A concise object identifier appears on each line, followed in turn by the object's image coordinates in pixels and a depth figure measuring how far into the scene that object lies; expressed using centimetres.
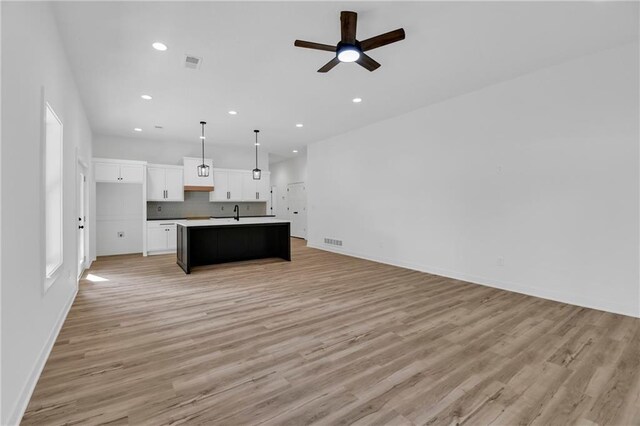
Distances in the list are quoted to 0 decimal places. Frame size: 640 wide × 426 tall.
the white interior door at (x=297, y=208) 1074
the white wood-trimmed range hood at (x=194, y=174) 806
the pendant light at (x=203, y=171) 618
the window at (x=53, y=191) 295
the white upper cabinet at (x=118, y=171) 677
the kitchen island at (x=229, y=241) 568
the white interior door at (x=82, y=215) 500
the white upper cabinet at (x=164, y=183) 760
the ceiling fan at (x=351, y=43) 269
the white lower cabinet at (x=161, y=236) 741
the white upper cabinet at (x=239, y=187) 865
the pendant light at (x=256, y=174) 658
